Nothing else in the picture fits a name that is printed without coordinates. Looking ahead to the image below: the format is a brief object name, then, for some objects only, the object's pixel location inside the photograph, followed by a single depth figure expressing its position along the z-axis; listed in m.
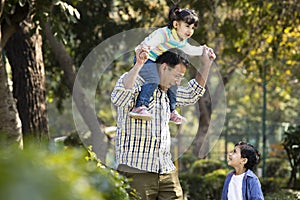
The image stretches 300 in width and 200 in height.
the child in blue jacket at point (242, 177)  9.44
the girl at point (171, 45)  7.72
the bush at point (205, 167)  24.00
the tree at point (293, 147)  20.64
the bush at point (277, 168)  26.70
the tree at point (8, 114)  12.18
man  7.66
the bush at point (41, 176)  2.28
